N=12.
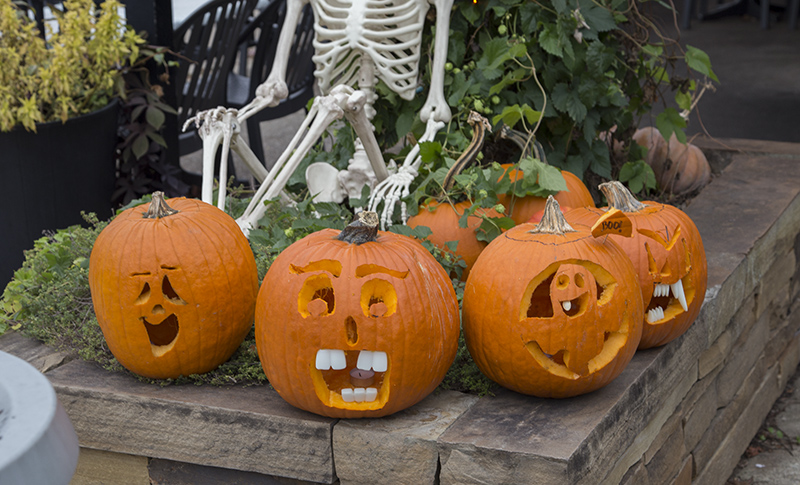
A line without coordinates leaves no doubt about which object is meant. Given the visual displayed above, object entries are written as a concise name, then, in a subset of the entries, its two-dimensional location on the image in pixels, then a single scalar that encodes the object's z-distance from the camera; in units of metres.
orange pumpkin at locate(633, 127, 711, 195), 3.82
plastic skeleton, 2.53
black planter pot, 3.45
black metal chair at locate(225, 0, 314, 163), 4.66
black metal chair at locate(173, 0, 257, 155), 4.16
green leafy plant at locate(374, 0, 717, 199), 2.95
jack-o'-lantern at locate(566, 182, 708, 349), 2.11
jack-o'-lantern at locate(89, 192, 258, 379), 1.88
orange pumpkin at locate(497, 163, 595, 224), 2.63
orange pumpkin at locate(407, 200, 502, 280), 2.46
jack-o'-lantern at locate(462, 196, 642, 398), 1.77
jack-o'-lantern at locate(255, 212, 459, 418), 1.69
